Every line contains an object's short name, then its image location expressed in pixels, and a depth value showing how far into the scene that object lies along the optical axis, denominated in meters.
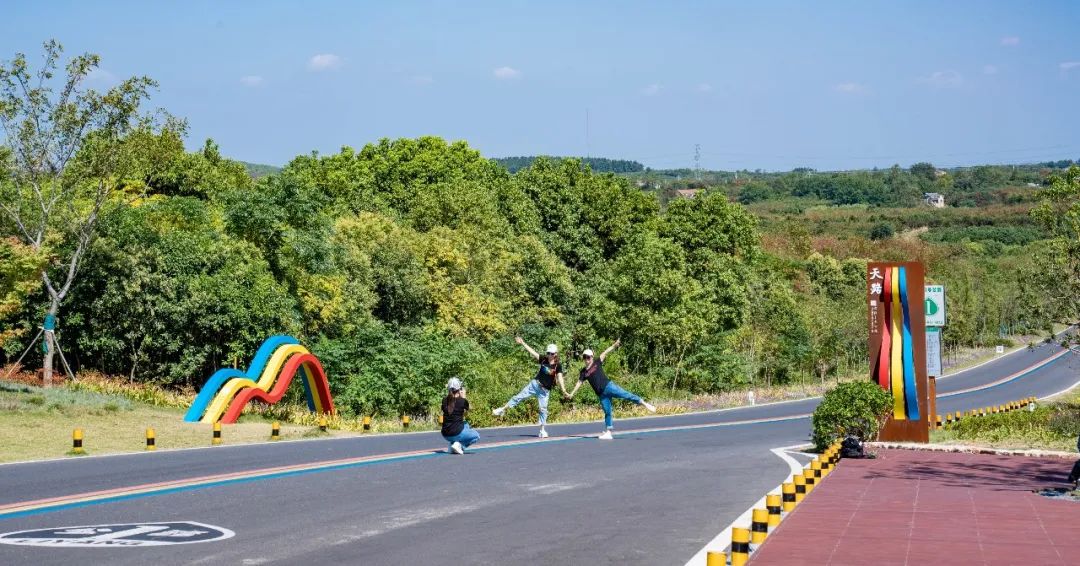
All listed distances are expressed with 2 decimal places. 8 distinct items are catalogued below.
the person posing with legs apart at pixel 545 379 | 23.62
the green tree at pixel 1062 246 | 33.69
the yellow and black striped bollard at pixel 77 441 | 20.67
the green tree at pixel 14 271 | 28.92
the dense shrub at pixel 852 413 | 21.64
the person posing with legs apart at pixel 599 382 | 23.70
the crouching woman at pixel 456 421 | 20.61
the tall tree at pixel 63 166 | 33.44
